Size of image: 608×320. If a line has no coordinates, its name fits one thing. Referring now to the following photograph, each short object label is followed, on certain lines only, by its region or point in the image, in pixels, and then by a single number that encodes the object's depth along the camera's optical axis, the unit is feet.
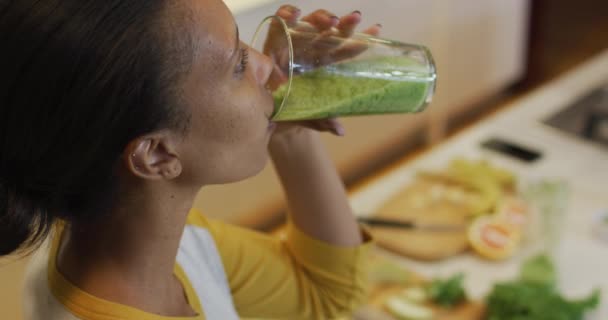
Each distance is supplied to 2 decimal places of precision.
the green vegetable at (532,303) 3.42
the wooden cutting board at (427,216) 4.09
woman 1.77
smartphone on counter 4.98
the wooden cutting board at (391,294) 3.64
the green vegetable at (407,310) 3.60
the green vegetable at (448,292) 3.67
